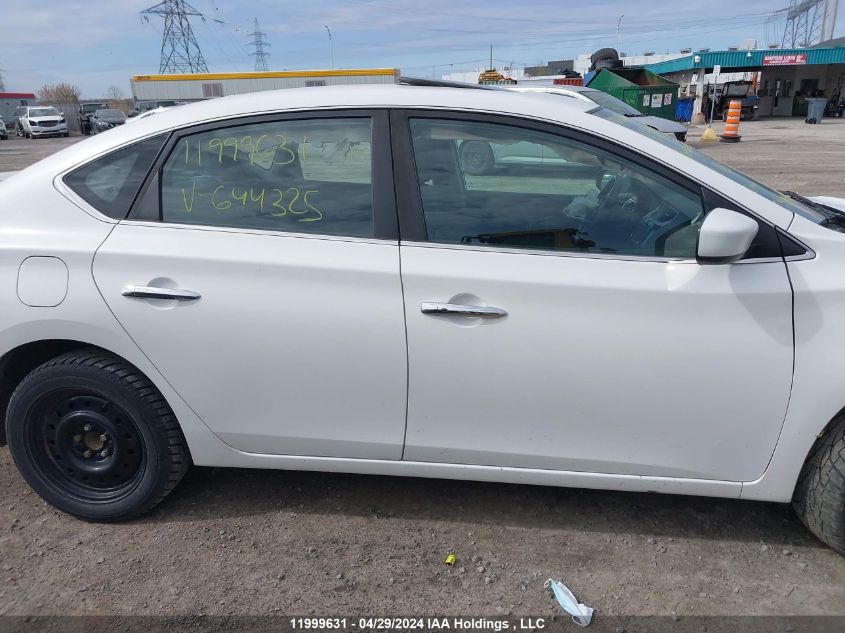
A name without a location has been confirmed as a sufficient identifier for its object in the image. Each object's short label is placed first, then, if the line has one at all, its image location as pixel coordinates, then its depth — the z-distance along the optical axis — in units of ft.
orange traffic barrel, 73.53
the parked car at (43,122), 120.16
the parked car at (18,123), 132.71
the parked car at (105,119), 111.04
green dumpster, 62.18
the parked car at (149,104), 89.98
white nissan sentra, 7.52
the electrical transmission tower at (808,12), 249.55
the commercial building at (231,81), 67.10
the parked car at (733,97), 118.43
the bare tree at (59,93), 285.23
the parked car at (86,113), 127.66
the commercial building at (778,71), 128.36
